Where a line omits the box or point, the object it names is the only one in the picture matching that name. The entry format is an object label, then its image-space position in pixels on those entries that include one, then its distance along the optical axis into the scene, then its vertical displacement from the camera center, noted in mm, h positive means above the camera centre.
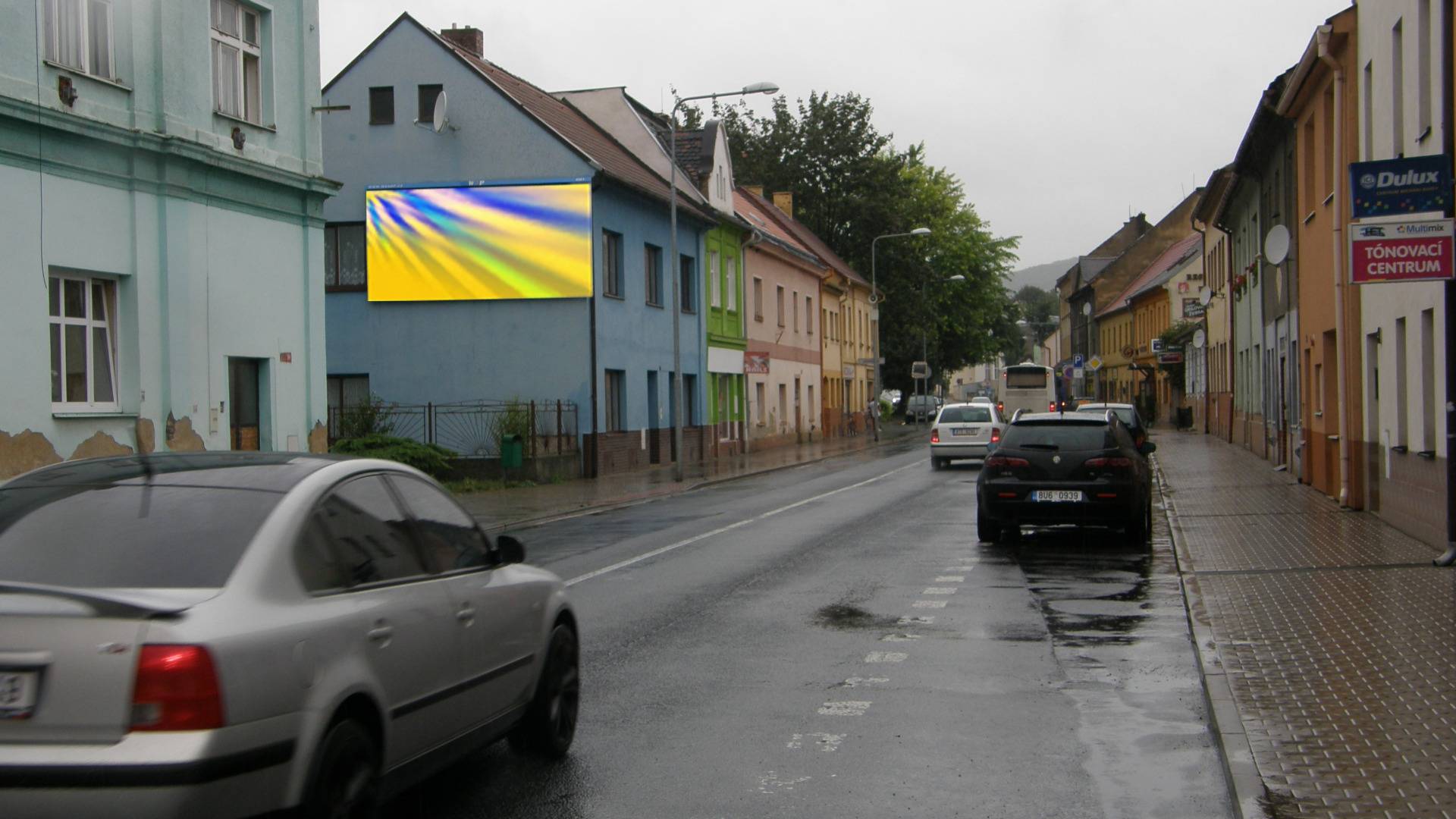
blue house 32469 +3467
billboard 32438 +3515
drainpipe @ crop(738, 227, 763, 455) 46406 +4397
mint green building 15359 +2099
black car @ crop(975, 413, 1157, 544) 15711 -1004
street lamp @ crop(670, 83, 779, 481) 29406 +840
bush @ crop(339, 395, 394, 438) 30078 -443
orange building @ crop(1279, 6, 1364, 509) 18562 +1740
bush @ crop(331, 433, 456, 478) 27156 -947
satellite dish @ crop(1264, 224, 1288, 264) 24156 +2362
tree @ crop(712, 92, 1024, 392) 67125 +9424
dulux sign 11930 +1620
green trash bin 29188 -1073
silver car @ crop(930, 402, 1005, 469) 32969 -924
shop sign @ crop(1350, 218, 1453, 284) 11727 +1068
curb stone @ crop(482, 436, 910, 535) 20153 -1773
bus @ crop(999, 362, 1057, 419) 58781 +42
